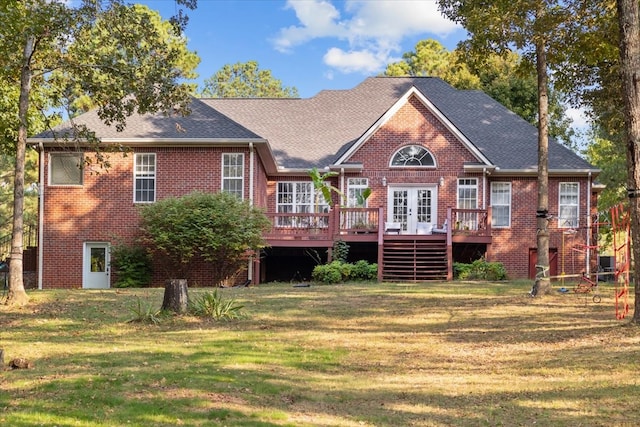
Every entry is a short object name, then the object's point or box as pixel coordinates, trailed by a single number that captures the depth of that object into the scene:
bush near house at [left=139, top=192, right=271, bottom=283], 20.41
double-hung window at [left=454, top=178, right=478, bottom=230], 25.83
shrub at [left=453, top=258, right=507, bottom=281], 22.77
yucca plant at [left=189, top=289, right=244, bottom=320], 12.80
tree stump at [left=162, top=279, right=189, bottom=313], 12.66
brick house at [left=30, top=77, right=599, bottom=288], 22.59
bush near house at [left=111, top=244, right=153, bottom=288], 21.62
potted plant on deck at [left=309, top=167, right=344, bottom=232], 24.64
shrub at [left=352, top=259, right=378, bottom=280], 21.95
